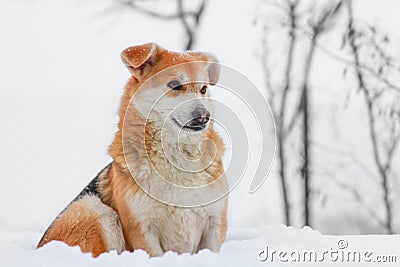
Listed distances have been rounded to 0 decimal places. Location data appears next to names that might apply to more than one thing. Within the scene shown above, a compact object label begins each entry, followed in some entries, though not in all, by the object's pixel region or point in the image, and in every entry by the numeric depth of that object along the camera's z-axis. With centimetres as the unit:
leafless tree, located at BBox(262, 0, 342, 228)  814
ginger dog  445
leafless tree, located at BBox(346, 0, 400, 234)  830
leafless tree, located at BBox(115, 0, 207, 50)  764
